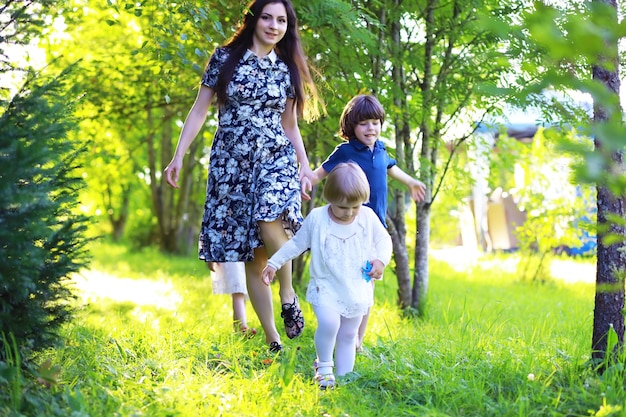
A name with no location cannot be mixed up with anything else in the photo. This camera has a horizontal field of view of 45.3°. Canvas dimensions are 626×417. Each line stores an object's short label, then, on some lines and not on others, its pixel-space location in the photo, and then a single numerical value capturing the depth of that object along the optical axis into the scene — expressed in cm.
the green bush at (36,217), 291
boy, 445
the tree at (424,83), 570
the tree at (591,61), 168
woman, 442
